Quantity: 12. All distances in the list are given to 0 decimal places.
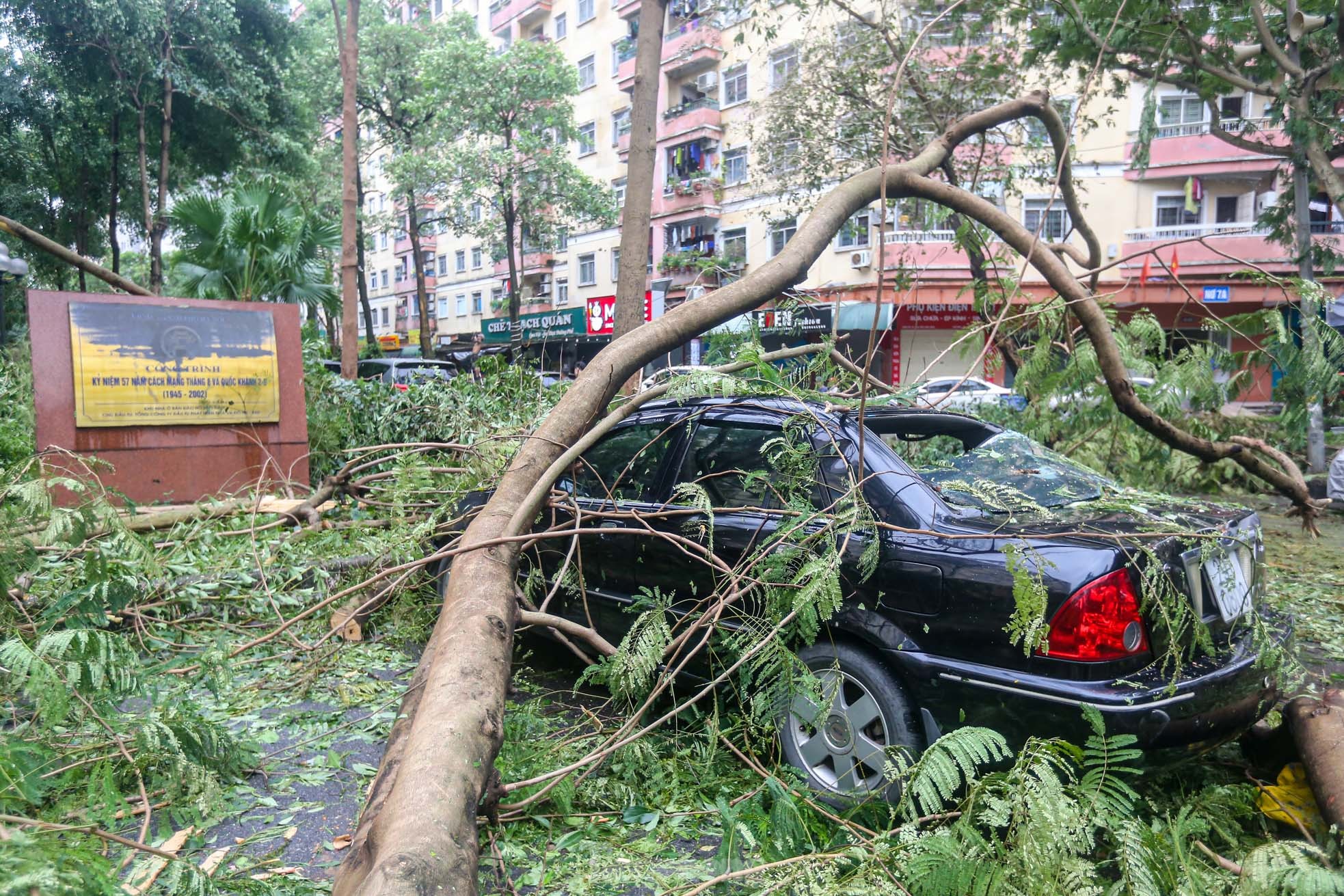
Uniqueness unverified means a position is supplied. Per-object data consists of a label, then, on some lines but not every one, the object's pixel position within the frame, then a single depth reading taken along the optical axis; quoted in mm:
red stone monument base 6812
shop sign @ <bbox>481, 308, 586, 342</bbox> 22672
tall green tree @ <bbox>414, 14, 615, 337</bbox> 24766
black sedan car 2668
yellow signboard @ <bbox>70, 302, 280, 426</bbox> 7000
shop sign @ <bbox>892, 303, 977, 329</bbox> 23031
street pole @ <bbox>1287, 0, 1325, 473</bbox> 10962
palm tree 10547
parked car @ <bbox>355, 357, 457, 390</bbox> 14099
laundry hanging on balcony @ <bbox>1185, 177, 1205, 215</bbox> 24406
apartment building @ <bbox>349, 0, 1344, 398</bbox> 23250
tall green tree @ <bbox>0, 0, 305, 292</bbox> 16703
